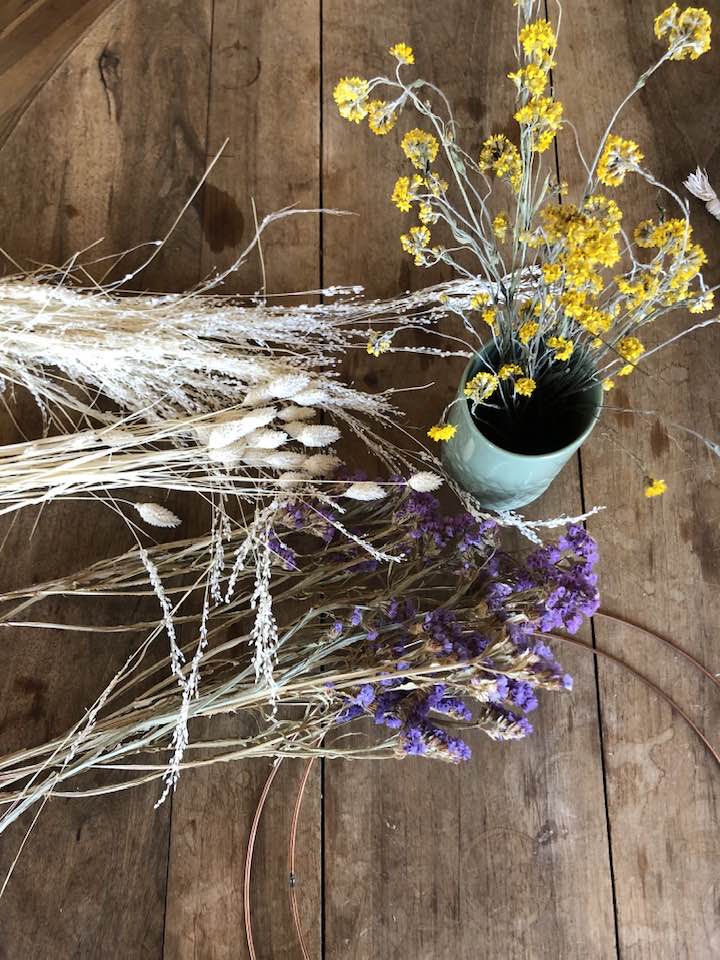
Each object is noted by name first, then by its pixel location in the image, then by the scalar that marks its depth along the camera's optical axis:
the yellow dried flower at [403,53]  0.66
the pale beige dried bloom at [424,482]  0.86
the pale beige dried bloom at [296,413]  0.94
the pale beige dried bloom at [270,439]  0.87
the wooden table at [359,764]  0.92
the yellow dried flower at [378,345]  0.79
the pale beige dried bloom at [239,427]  0.86
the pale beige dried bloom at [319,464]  0.90
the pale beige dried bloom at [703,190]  1.12
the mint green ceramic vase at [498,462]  0.83
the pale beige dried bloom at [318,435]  0.90
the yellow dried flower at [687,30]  0.61
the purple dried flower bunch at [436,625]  0.83
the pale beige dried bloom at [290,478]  0.89
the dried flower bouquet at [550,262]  0.62
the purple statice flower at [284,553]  0.91
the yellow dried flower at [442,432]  0.75
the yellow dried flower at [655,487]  0.73
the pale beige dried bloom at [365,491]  0.87
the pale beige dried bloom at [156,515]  0.94
